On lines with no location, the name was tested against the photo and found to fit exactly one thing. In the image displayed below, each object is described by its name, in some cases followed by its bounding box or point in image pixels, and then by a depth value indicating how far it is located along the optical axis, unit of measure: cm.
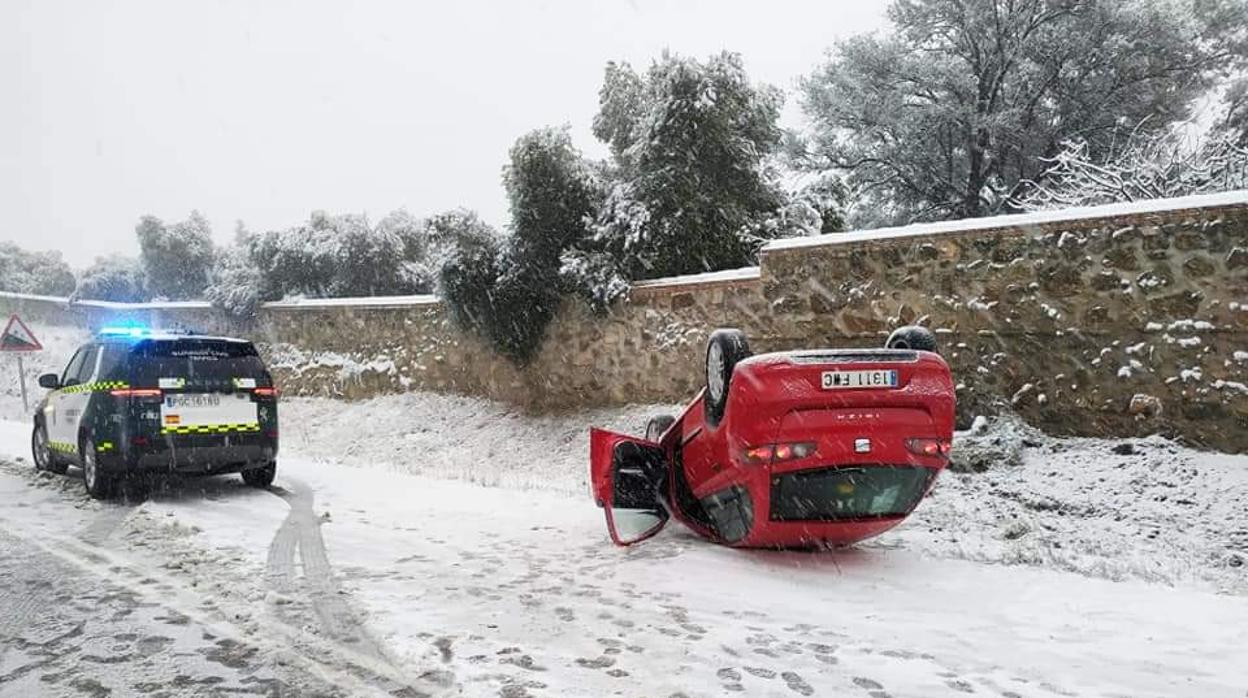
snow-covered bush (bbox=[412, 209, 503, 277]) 1559
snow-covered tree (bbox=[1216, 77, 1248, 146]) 1641
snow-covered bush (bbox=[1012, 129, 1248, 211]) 1186
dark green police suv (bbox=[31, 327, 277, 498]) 842
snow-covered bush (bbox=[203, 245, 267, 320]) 2198
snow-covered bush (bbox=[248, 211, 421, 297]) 2258
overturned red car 499
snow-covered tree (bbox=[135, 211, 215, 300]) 3306
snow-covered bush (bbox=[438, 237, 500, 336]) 1540
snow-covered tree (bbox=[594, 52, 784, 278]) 1417
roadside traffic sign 1756
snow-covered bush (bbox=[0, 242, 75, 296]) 4531
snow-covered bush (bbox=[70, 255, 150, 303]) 3203
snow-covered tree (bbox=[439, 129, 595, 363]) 1498
